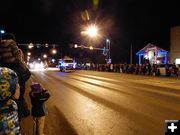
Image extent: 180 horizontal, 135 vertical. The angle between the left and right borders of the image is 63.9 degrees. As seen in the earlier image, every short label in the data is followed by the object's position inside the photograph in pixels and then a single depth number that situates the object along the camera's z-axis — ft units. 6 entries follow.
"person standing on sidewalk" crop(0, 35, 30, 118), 9.06
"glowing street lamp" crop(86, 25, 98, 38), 74.56
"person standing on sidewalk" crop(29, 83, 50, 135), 9.20
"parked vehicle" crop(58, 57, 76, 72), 72.88
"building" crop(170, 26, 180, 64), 71.01
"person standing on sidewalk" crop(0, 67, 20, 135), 5.47
